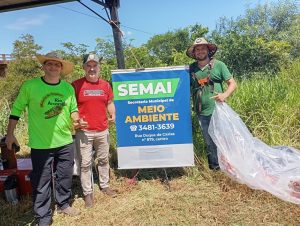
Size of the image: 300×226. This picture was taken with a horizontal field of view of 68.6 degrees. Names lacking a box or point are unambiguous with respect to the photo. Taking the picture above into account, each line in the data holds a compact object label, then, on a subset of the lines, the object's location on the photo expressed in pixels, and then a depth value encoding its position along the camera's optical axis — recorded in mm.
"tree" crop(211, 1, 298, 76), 9070
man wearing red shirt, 2691
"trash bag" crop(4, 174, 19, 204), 2853
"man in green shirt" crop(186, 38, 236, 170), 2855
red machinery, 2959
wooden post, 3296
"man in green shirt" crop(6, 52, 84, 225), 2348
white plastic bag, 2456
